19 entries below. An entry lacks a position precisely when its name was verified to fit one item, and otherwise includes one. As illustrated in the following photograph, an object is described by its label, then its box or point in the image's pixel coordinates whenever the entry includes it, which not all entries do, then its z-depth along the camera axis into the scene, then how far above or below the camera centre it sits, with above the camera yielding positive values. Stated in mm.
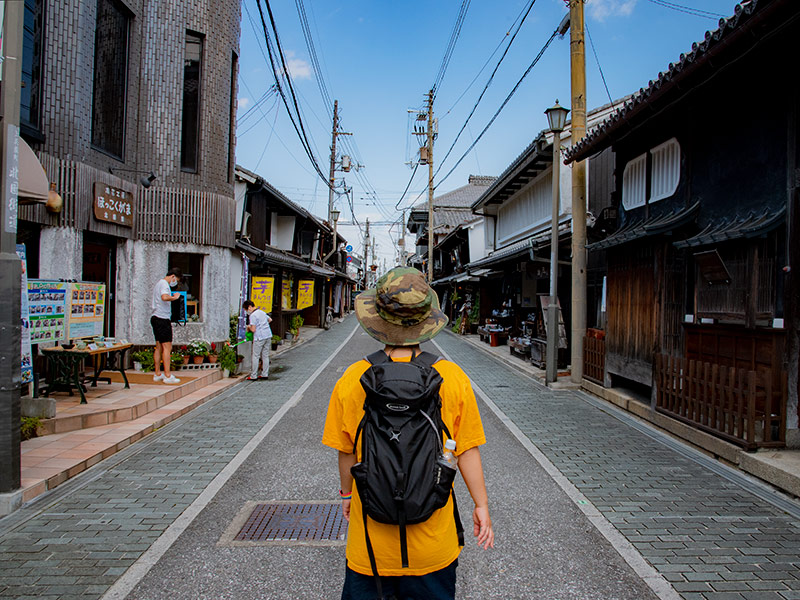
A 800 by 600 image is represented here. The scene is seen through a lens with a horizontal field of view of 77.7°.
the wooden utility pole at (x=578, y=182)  10625 +2631
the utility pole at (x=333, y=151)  30250 +9465
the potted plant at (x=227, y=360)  11805 -1562
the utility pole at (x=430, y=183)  31991 +7525
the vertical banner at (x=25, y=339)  6359 -661
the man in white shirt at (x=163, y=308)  8836 -271
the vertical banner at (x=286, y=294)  21094 +104
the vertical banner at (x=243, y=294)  13109 +32
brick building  8883 +3153
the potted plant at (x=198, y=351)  11590 -1338
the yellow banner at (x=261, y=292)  15281 +109
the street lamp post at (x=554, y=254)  10938 +1162
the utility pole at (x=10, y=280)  4434 +74
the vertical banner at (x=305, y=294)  23141 +146
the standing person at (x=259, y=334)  11711 -904
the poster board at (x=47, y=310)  6973 -293
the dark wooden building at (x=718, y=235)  5719 +1021
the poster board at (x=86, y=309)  7969 -301
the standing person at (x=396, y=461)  1994 -673
